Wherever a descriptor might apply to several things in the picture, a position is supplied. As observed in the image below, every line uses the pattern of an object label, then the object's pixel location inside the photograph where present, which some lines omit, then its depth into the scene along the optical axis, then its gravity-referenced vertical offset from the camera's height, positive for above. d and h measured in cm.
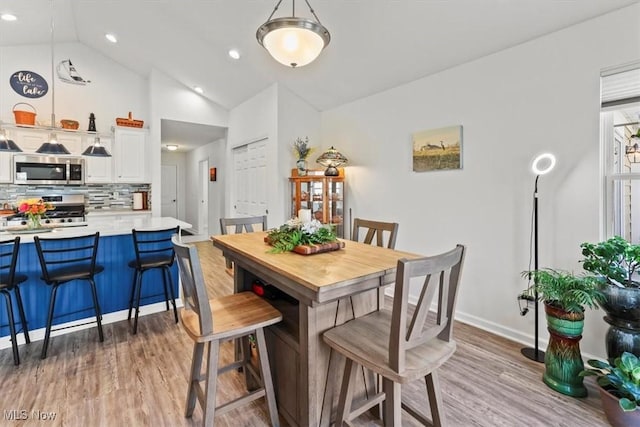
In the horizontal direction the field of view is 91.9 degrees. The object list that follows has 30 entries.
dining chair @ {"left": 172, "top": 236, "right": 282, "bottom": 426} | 144 -58
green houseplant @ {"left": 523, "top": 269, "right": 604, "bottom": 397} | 195 -75
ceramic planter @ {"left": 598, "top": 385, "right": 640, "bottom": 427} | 163 -110
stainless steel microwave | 450 +60
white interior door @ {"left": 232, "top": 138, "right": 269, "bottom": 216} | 501 +52
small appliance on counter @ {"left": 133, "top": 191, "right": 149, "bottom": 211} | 547 +14
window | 224 +36
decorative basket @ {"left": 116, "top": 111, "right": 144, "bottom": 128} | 519 +148
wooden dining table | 140 -51
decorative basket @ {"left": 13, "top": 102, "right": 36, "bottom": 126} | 450 +135
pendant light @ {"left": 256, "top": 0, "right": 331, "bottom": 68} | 166 +97
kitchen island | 265 -73
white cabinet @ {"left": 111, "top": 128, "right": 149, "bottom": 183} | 518 +92
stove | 474 +2
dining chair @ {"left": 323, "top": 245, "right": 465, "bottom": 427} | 117 -59
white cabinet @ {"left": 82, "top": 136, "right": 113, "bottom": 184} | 501 +69
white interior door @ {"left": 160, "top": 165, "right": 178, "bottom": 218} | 941 +57
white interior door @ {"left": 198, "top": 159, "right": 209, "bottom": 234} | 804 +31
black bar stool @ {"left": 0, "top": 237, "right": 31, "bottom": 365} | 225 -52
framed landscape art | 311 +63
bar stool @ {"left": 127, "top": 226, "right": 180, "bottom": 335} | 290 -49
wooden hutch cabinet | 421 +18
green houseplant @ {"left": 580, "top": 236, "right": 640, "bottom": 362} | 185 -50
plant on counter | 287 -1
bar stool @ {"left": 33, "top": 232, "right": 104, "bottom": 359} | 242 -48
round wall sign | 474 +195
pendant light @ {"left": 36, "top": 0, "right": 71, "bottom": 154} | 310 +63
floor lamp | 241 -6
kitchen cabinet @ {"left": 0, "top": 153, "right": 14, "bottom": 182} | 445 +61
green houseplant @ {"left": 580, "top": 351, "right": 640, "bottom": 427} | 162 -100
